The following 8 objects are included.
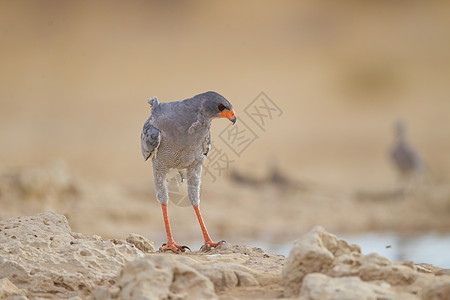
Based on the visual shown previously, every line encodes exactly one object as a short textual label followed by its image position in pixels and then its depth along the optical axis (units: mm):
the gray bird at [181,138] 12477
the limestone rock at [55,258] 9383
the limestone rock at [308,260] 8367
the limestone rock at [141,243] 12078
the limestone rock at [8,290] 8680
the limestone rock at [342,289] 7367
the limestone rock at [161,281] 7727
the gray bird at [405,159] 29844
